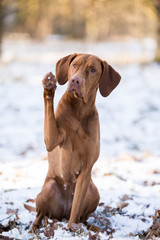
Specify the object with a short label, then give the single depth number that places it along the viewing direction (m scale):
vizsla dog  5.89
